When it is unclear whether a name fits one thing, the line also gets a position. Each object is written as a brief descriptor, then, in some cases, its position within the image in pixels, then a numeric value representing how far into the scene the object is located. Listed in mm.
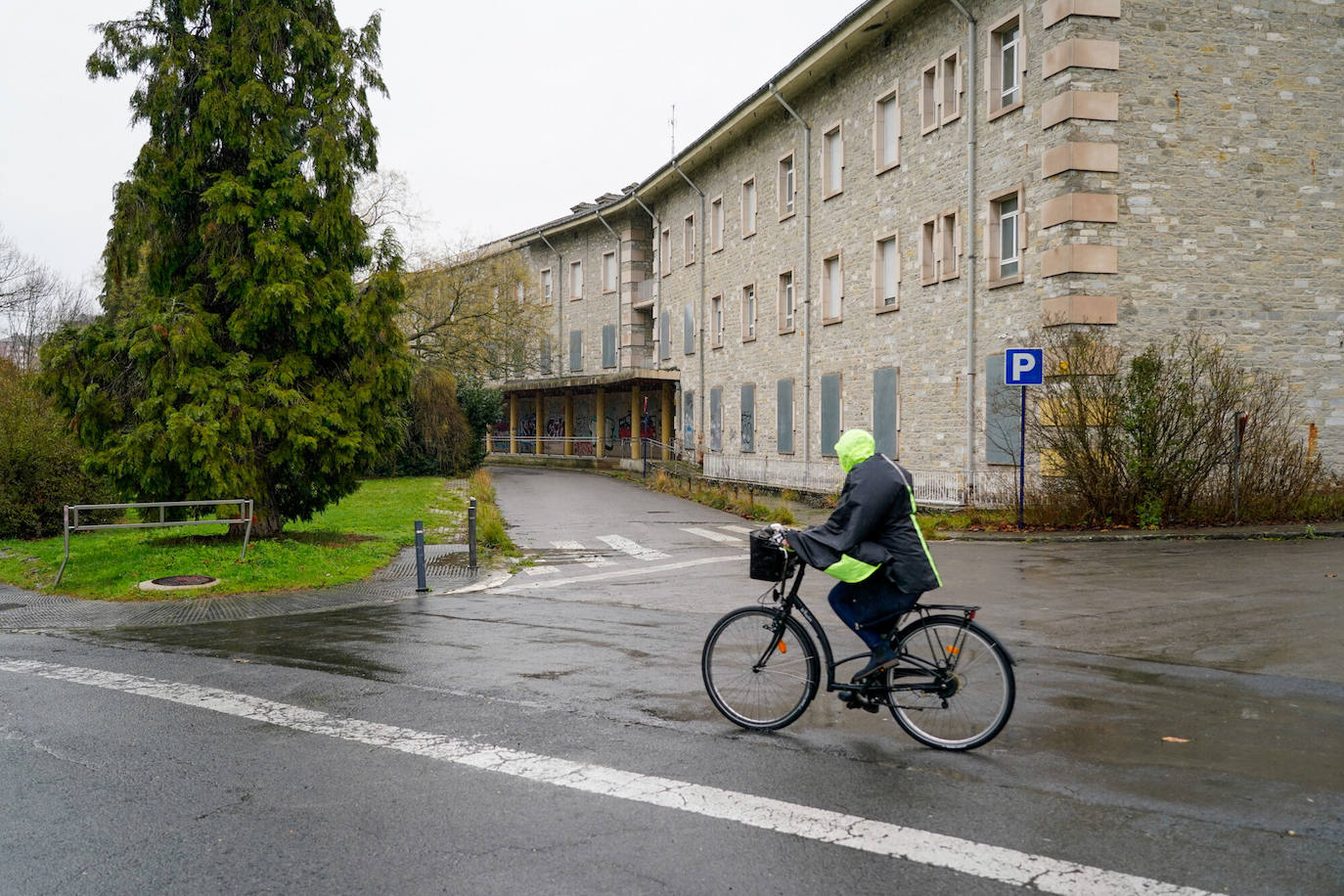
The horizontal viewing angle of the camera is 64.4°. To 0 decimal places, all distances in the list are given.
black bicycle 5578
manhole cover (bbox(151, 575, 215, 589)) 13195
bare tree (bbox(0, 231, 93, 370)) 51250
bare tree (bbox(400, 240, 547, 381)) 38531
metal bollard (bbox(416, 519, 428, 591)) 12852
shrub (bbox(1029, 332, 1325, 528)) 16562
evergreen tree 15188
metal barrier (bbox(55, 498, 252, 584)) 13495
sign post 16484
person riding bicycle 5633
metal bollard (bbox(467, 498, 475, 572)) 14828
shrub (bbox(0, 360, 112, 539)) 20531
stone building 18922
